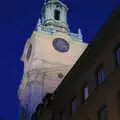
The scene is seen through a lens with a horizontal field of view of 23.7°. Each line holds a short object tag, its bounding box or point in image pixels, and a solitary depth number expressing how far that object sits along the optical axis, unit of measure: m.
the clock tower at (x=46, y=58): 52.19
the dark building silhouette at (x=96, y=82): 20.69
